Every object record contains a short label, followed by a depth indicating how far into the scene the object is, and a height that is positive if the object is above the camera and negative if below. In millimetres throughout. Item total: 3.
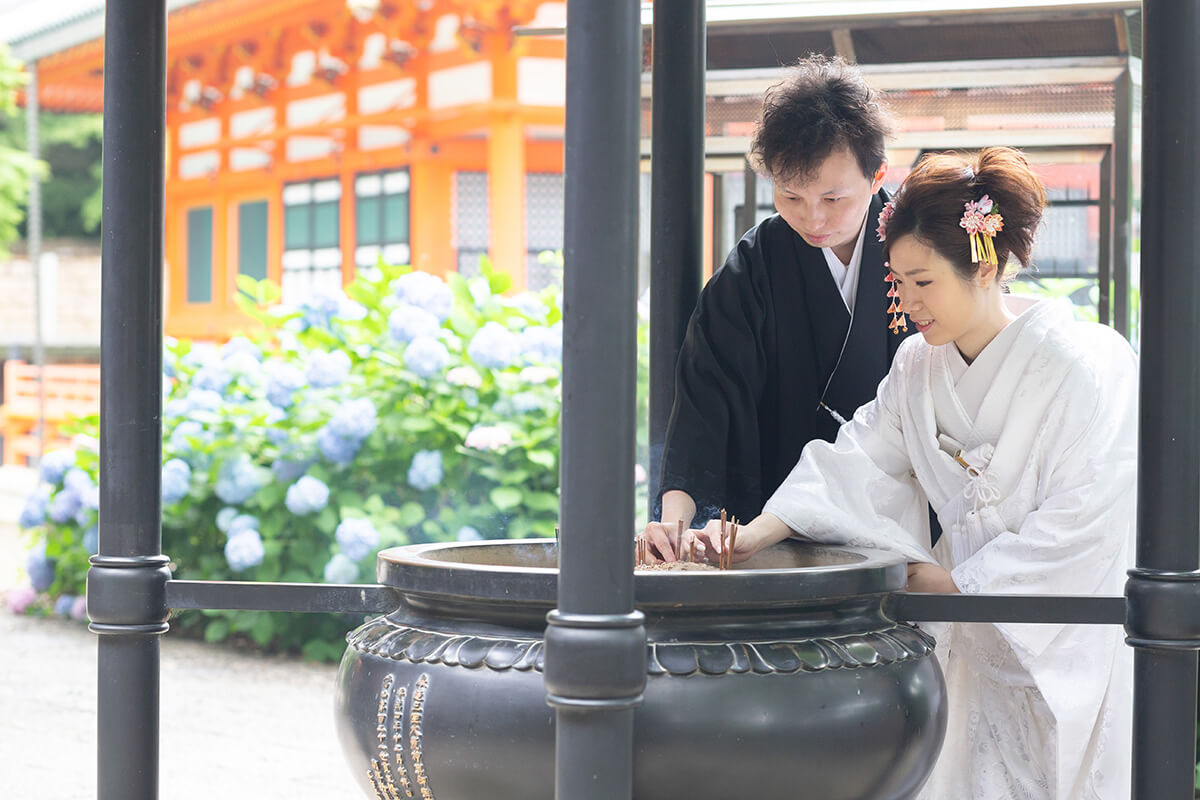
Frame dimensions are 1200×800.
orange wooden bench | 12813 -101
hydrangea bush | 5773 -219
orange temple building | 10297 +2098
